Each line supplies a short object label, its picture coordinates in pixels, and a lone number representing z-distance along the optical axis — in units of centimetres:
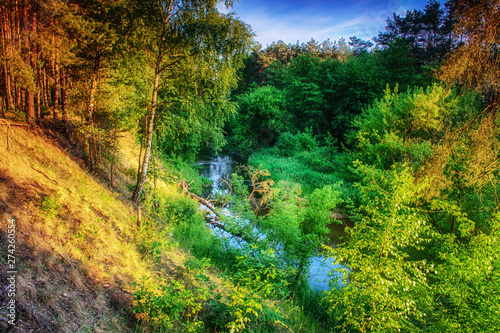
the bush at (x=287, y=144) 3081
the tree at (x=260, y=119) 3525
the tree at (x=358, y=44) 5050
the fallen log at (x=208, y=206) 1279
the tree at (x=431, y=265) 438
